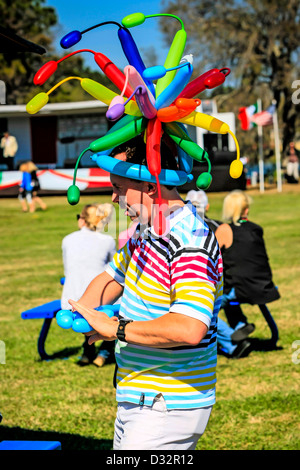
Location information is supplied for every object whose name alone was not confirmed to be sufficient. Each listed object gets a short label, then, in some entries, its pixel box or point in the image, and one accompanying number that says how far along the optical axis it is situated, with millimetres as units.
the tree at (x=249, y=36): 35406
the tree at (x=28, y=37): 42406
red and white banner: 24734
